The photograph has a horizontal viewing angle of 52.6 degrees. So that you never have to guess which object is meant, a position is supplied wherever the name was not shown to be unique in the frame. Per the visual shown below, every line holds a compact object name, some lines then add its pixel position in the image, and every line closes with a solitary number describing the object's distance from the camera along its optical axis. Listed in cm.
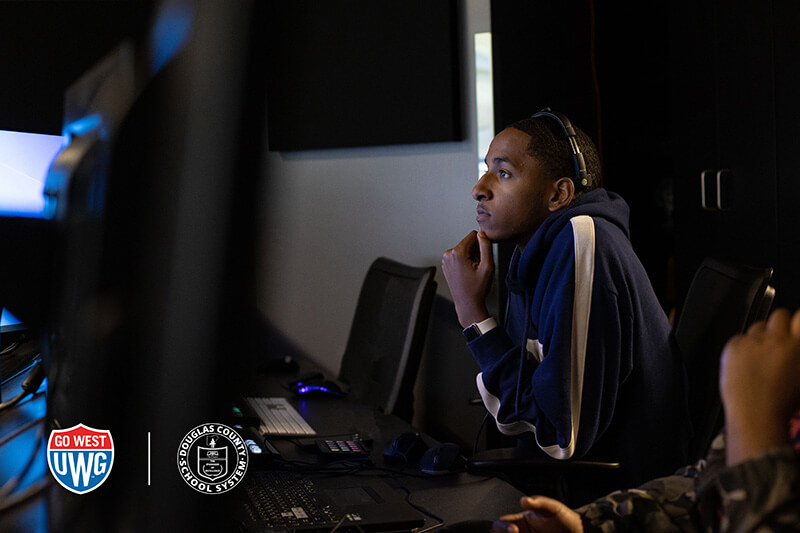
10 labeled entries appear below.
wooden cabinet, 238
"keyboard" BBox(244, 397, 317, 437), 151
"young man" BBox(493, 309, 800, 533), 60
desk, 55
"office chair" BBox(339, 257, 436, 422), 188
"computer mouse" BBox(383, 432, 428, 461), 134
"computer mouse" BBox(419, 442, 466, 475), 128
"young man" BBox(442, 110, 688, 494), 122
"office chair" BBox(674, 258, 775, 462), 129
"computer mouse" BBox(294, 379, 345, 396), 188
